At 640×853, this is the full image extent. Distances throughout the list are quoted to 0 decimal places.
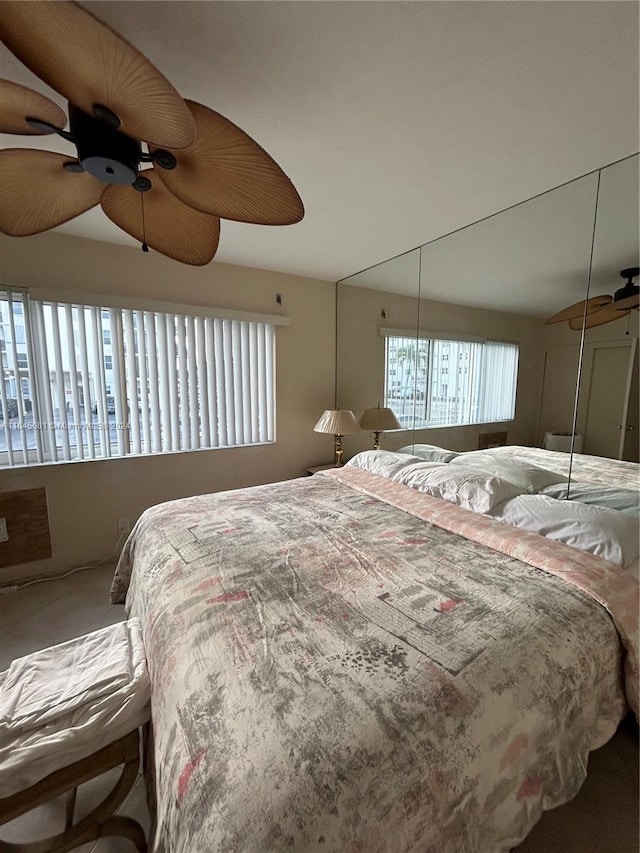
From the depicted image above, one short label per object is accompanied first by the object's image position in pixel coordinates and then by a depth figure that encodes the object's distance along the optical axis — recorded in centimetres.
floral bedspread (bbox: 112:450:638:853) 62
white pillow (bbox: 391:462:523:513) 168
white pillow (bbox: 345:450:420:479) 229
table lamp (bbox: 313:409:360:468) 303
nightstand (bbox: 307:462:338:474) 337
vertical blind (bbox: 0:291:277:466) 230
